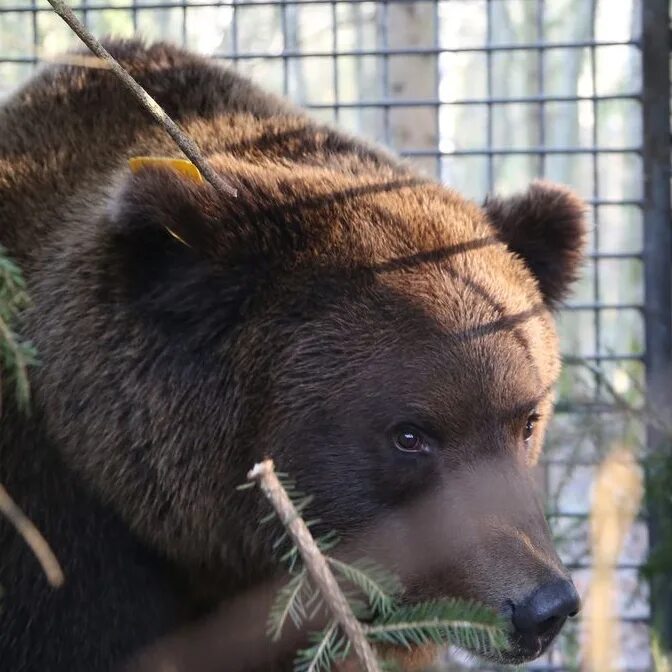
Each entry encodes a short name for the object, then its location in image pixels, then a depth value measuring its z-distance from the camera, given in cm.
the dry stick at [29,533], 420
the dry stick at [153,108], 493
